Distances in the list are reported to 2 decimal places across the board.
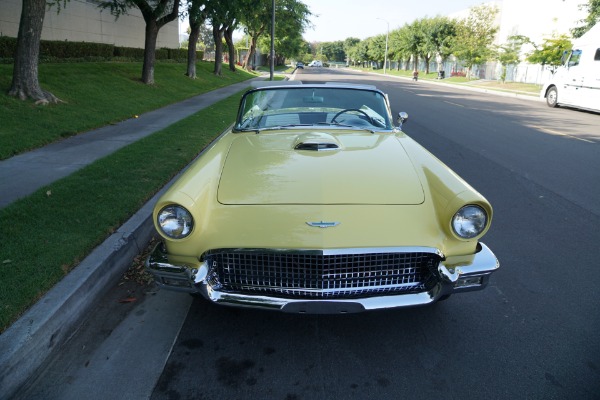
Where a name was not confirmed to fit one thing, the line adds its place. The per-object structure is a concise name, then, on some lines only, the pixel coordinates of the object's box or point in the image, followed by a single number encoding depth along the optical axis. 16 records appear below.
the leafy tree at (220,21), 16.75
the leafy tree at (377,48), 89.29
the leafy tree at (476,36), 42.59
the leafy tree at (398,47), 67.81
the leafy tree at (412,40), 62.75
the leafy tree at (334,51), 177.12
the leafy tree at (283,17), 35.66
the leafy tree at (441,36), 54.75
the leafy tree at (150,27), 16.64
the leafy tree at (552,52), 30.08
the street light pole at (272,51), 24.59
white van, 17.14
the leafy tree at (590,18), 30.25
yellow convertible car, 2.65
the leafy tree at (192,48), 23.29
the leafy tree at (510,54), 36.38
